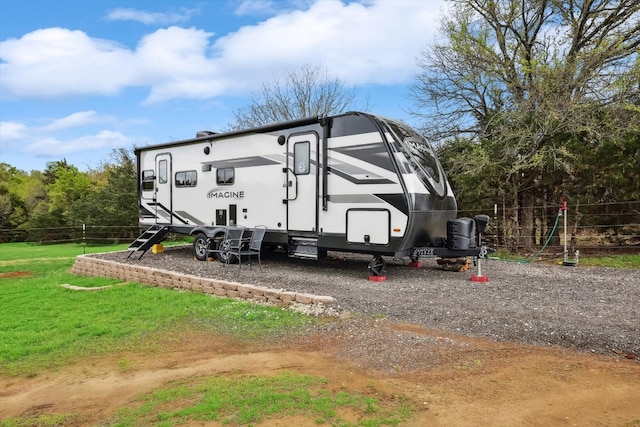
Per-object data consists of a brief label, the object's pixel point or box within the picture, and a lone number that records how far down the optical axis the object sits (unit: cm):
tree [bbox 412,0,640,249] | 1108
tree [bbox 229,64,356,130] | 2486
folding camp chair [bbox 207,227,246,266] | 1013
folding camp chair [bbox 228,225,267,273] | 955
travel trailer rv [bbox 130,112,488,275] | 794
